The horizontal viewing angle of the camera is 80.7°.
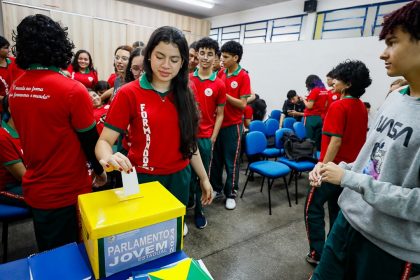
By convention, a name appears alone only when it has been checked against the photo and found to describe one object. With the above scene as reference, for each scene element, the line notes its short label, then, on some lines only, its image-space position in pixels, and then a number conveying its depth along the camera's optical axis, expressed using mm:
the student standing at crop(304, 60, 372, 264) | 1633
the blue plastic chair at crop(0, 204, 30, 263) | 1516
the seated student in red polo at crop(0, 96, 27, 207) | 1454
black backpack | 3014
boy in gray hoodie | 769
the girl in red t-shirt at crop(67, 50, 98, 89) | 3342
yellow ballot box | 626
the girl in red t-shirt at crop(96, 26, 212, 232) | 1122
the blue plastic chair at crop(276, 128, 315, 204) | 2854
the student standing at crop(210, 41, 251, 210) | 2633
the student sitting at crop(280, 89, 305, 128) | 5031
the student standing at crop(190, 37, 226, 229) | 2209
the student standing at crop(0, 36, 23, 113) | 2952
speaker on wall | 4920
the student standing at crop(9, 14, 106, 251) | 984
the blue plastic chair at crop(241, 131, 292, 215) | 2639
